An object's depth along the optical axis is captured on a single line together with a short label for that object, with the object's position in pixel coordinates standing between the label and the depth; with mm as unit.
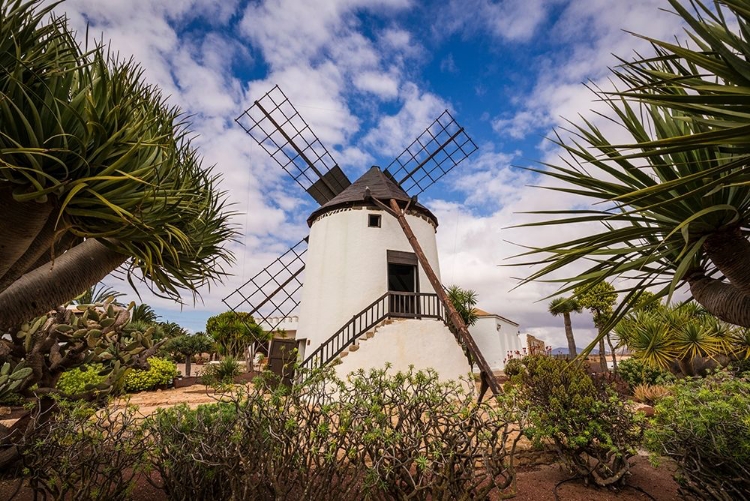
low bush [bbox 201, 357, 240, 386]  13282
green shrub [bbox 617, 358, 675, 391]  11448
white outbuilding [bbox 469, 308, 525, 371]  24438
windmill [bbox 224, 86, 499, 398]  11602
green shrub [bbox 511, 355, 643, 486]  4348
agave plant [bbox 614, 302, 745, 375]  9094
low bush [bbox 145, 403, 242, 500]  2998
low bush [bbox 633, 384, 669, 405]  9525
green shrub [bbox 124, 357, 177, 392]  12156
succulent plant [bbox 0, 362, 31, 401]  3868
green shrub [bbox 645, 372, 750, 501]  3389
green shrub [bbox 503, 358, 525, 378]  6164
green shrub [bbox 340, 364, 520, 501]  2861
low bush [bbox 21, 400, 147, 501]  2990
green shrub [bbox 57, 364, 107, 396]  8101
